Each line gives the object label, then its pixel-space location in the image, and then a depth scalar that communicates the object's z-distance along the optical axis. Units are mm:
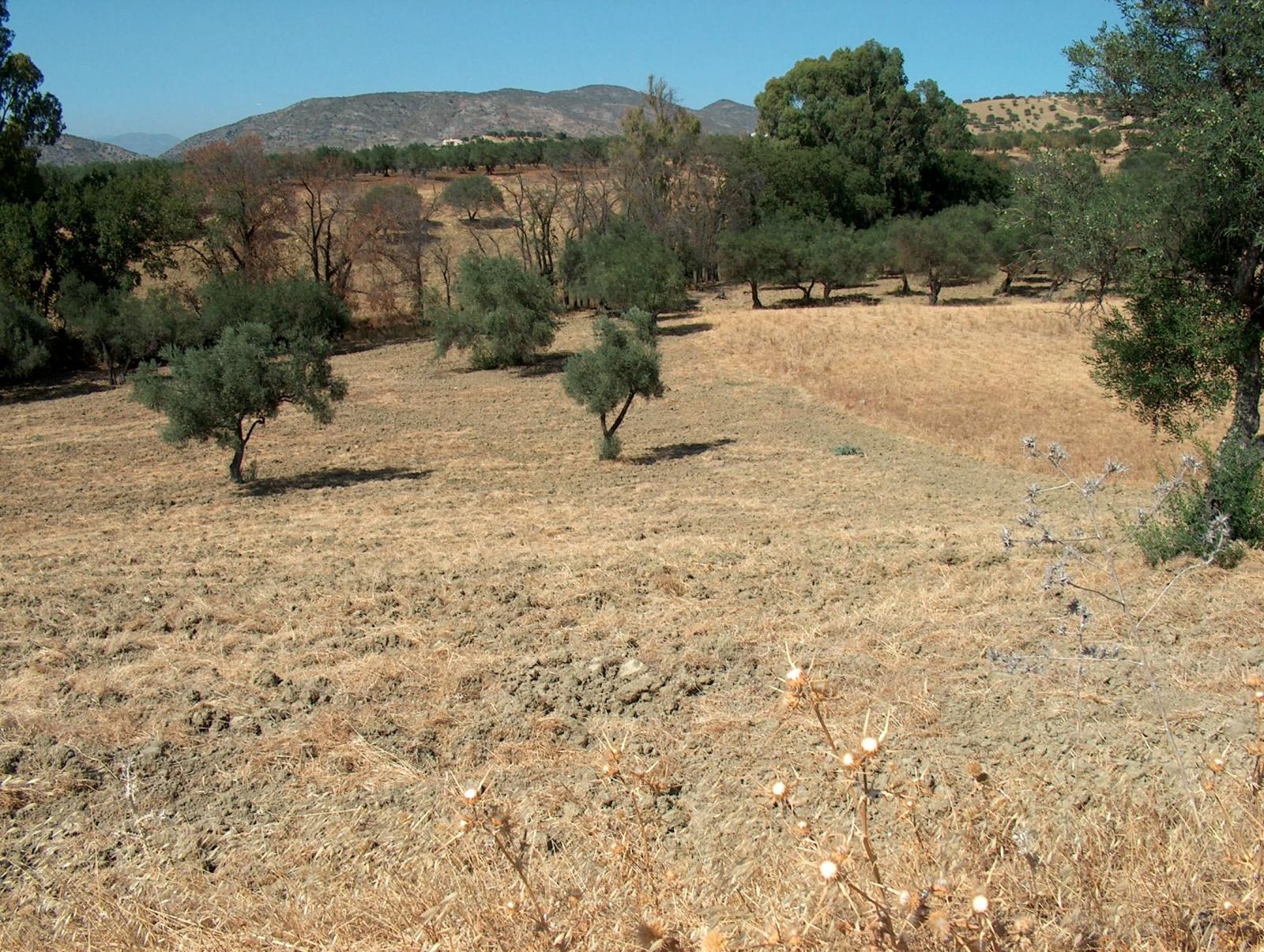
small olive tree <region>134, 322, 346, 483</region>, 15547
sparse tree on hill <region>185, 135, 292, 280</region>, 34188
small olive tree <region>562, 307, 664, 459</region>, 17391
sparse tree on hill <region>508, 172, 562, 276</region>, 40875
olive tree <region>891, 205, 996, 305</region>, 38500
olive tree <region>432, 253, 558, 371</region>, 28297
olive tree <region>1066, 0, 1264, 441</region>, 7438
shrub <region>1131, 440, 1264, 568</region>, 6633
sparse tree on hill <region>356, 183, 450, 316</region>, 37375
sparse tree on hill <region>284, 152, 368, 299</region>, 36188
